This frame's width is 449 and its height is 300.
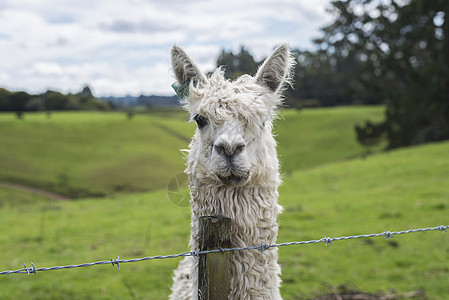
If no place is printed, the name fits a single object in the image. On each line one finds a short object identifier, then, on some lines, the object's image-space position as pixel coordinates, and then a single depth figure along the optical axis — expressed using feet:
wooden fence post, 7.75
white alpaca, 8.69
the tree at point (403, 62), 89.92
